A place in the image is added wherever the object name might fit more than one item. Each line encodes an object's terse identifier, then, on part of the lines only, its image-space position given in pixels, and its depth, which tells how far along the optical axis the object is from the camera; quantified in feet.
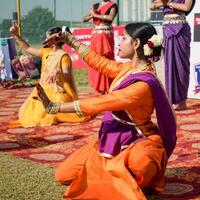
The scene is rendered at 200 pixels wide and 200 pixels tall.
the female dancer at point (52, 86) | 26.48
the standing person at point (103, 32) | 33.57
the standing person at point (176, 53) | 28.27
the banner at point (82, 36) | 47.70
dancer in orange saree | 13.62
